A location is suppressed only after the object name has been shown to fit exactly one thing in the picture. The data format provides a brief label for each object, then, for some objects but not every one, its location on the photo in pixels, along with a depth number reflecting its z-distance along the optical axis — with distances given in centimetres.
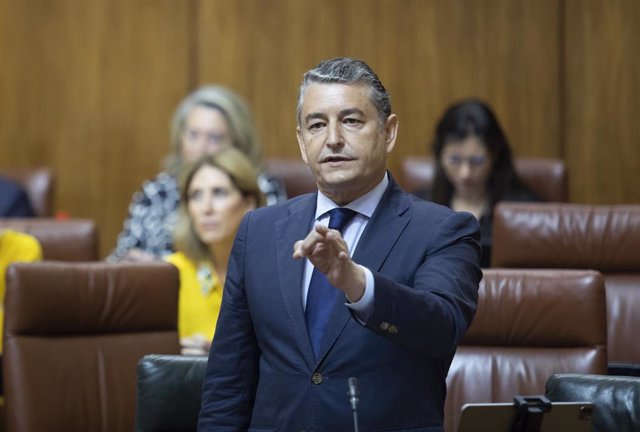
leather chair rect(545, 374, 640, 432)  851
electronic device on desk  812
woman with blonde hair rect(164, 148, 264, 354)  979
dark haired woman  1117
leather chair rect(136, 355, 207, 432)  878
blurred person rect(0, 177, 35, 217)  1180
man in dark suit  821
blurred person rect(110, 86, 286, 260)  1178
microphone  805
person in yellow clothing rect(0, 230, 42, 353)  986
